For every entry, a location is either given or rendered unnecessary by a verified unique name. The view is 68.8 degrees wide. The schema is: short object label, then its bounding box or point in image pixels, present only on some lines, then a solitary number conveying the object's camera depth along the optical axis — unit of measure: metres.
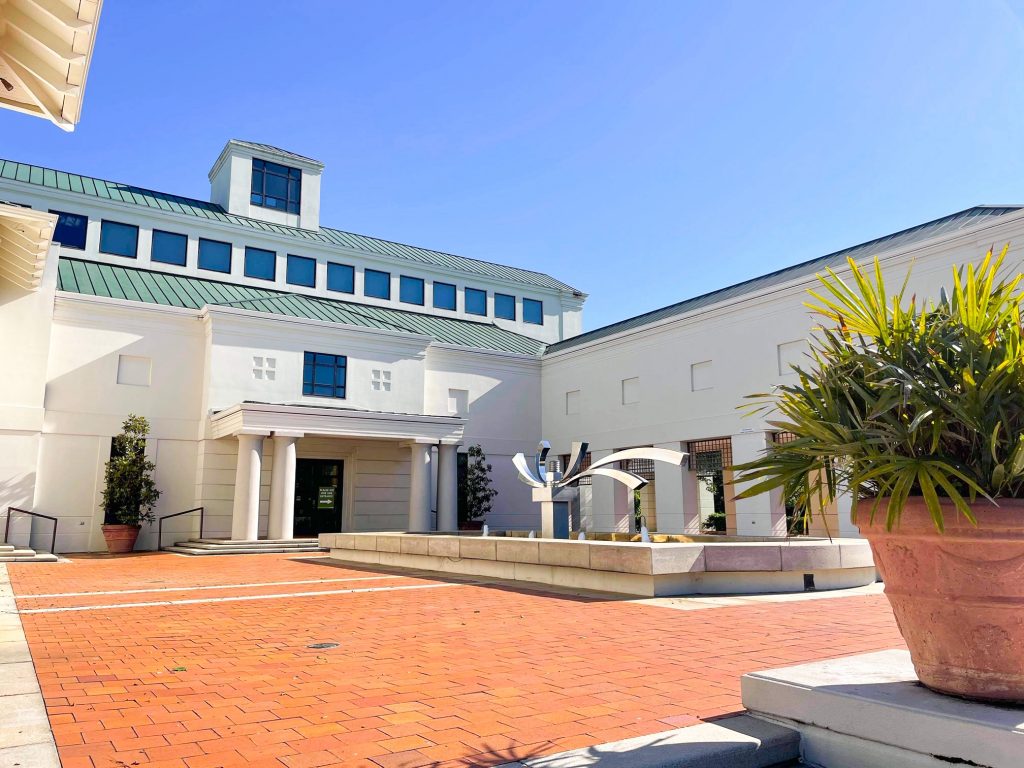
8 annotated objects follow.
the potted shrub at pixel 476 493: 28.86
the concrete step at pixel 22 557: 18.40
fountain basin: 9.89
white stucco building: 22.28
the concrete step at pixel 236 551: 21.02
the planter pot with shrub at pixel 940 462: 3.15
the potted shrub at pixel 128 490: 22.28
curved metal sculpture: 14.86
